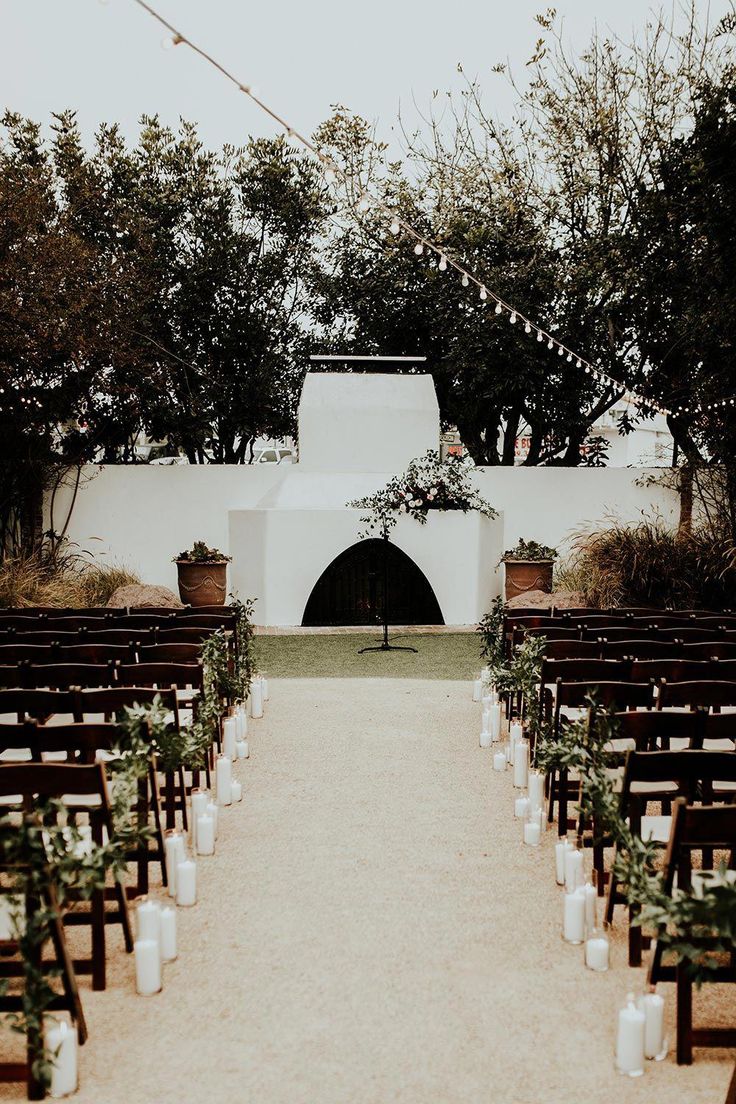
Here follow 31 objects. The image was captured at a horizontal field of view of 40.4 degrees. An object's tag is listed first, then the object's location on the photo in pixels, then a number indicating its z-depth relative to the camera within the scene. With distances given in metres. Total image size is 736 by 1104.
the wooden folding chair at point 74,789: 3.44
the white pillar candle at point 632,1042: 2.99
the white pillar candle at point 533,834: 5.07
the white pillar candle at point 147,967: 3.49
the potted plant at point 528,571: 13.50
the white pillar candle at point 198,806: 5.05
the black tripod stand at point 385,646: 11.16
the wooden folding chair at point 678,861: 3.08
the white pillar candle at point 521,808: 5.46
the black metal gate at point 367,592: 13.61
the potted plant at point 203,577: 13.30
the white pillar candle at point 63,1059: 2.85
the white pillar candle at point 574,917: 3.90
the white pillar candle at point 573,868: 4.15
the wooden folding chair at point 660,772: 3.67
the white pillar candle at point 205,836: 4.94
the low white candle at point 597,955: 3.70
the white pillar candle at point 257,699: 8.11
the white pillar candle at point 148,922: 3.57
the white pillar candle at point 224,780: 5.76
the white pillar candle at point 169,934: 3.69
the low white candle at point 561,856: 4.46
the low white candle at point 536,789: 5.42
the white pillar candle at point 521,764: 6.07
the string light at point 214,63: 5.95
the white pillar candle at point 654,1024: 3.07
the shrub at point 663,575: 12.44
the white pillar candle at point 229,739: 6.61
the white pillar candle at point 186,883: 4.27
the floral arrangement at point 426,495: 13.48
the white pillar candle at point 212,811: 5.05
